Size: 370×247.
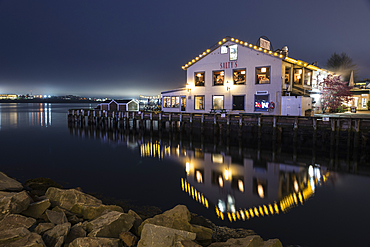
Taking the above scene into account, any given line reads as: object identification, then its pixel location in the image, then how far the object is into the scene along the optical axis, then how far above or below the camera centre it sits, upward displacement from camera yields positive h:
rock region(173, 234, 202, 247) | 5.21 -2.83
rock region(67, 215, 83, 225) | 6.75 -3.03
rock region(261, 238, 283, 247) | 5.24 -2.86
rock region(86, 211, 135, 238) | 5.91 -2.87
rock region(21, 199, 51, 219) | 6.79 -2.77
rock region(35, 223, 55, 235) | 5.91 -2.88
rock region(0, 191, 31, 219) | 6.34 -2.48
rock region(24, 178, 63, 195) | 10.06 -3.19
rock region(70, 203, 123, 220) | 7.14 -2.95
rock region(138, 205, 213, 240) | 6.33 -2.92
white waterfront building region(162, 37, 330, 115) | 26.06 +3.34
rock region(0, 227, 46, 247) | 5.15 -2.77
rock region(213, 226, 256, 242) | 6.91 -3.54
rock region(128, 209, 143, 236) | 6.52 -3.09
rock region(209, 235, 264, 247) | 5.31 -2.92
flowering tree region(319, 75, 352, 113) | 33.69 +2.56
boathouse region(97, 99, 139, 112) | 43.28 +0.82
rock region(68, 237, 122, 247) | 5.35 -2.91
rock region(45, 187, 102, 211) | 7.68 -2.83
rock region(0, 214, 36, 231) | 5.84 -2.74
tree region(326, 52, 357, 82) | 58.79 +11.23
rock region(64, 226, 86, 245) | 5.80 -2.99
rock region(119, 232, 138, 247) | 5.85 -3.07
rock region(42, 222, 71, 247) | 5.56 -2.90
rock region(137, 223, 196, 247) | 5.41 -2.81
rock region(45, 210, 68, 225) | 6.48 -2.88
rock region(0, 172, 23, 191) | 8.53 -2.73
